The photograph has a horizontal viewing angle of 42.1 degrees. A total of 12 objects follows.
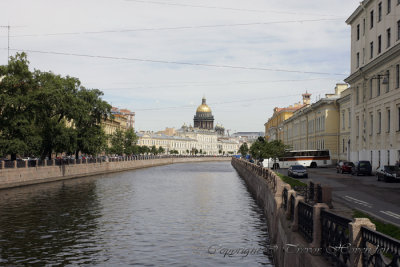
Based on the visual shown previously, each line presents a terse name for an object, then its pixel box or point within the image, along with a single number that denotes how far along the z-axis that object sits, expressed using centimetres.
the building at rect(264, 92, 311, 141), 13375
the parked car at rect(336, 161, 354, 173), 5324
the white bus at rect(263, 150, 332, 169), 7562
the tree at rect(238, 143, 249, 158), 18855
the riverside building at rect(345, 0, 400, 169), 4622
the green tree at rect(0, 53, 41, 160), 5012
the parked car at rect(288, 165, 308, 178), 4856
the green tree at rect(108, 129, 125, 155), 12294
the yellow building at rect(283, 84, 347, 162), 7994
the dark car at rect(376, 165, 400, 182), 3859
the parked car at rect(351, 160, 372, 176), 4906
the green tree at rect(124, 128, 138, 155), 12725
